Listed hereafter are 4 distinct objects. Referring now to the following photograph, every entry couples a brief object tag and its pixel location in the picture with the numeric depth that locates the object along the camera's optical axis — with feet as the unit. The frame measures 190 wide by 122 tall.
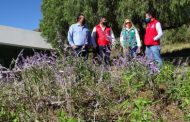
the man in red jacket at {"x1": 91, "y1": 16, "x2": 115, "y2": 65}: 17.60
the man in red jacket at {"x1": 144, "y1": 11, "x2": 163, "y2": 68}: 17.88
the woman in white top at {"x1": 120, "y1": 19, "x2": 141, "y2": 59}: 15.24
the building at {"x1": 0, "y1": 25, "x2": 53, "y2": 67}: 58.62
